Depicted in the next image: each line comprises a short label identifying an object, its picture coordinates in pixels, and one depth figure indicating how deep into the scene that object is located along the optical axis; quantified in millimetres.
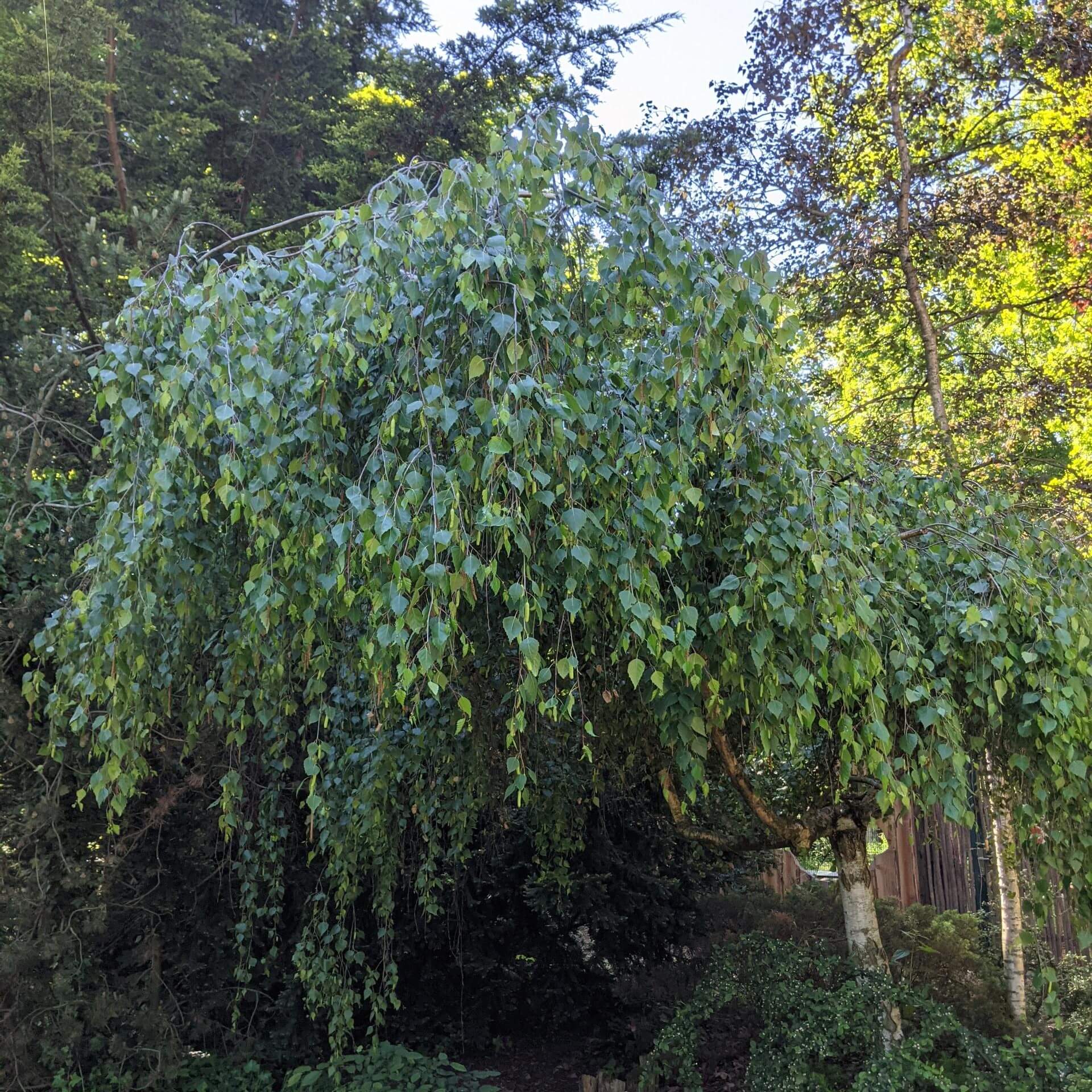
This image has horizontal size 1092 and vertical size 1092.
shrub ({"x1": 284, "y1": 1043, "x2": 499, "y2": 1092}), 4168
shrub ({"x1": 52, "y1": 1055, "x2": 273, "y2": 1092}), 4121
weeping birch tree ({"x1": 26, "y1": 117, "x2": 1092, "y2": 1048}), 2082
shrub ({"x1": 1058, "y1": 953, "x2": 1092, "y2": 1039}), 4309
